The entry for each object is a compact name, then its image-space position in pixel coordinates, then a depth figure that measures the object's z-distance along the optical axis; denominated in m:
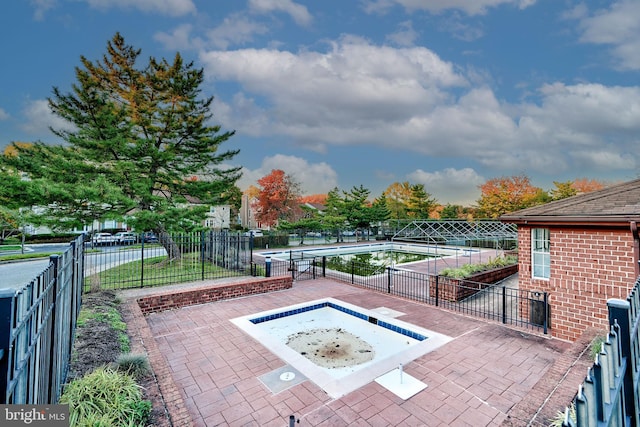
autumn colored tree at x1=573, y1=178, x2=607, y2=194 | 37.97
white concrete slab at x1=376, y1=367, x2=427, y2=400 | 4.39
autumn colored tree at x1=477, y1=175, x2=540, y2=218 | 34.69
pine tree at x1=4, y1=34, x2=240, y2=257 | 13.35
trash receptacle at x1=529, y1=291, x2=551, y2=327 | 7.08
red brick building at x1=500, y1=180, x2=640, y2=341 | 6.34
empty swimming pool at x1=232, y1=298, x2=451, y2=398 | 4.91
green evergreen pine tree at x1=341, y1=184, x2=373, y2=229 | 32.37
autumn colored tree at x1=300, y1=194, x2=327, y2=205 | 66.34
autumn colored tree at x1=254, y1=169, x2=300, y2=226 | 40.09
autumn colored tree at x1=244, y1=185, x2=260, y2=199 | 50.47
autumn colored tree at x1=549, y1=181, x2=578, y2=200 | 34.03
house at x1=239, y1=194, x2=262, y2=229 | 55.50
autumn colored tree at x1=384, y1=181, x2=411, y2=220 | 43.50
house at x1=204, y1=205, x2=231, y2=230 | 46.31
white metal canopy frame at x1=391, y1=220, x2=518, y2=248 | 17.16
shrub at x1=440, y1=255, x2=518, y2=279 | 10.32
